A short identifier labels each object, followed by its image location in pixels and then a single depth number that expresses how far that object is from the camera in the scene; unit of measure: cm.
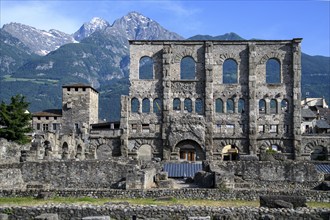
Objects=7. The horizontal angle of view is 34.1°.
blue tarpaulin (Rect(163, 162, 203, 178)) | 3378
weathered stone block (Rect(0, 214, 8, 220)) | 1582
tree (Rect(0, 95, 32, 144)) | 5709
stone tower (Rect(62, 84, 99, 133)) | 7269
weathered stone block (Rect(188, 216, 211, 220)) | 1502
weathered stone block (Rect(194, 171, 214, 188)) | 2622
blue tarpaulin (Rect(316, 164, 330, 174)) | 3287
